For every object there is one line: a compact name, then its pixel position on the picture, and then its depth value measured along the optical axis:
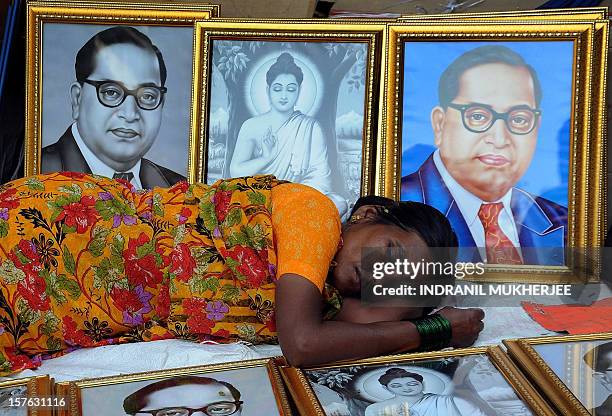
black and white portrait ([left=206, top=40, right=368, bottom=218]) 3.01
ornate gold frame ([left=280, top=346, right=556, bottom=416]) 1.72
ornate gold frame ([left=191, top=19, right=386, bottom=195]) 3.00
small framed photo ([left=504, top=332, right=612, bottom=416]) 1.69
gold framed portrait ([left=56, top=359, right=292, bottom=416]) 1.72
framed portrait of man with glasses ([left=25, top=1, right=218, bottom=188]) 3.14
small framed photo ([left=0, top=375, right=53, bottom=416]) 1.72
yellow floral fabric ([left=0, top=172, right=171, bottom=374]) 2.12
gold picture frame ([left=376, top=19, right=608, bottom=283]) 2.80
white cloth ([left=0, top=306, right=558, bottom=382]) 2.11
